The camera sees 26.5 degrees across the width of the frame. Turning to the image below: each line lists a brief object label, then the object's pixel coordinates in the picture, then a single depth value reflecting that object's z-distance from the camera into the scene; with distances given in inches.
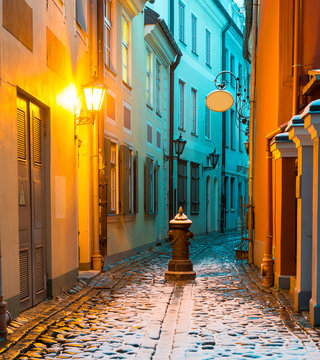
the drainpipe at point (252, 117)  575.8
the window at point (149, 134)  757.9
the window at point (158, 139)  829.2
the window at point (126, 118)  629.3
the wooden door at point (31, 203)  303.5
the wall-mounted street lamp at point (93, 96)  434.9
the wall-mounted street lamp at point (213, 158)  1037.8
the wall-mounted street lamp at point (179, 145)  815.1
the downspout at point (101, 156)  501.7
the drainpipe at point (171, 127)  851.4
